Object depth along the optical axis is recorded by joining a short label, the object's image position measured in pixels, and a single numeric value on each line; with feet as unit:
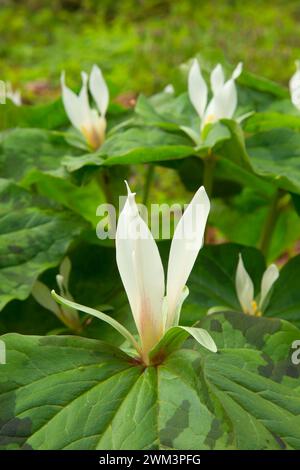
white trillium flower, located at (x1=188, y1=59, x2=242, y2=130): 1.88
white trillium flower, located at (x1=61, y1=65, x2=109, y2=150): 1.97
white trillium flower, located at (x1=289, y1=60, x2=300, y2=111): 1.96
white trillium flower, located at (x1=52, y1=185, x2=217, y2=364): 1.37
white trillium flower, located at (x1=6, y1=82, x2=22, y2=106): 2.27
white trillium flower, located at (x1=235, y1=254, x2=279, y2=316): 1.69
